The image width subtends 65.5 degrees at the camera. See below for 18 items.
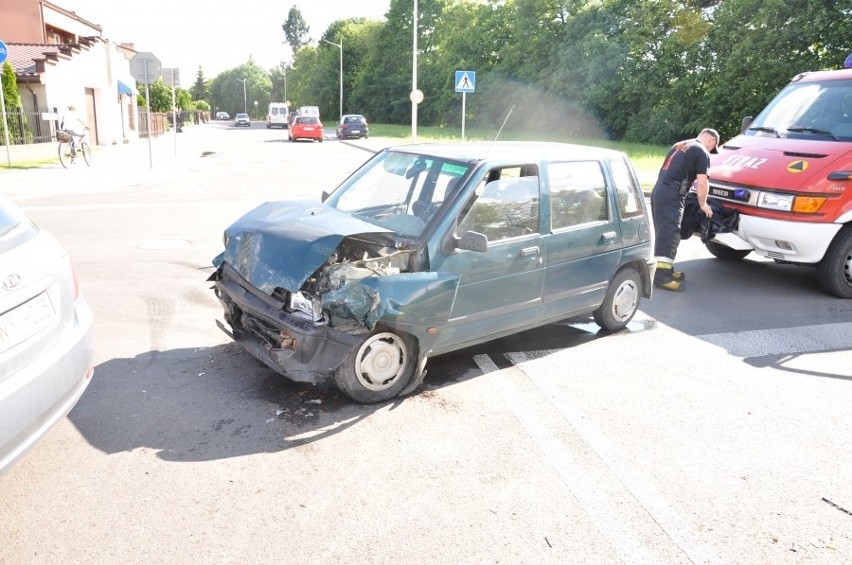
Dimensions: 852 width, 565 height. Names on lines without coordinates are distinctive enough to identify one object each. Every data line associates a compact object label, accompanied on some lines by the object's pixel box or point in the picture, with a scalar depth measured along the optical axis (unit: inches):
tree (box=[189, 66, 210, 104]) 5556.1
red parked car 1520.7
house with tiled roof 925.8
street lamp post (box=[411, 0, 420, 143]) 1092.6
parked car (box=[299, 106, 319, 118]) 1920.6
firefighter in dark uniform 282.0
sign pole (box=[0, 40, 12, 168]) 582.4
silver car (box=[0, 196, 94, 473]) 106.8
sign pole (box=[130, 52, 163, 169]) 759.3
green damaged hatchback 163.0
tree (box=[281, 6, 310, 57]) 5216.5
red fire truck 269.9
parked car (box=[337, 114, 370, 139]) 1625.2
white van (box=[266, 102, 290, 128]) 2551.7
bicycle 745.0
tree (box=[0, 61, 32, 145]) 793.6
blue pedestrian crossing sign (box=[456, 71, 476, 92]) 805.2
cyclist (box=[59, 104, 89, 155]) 757.3
